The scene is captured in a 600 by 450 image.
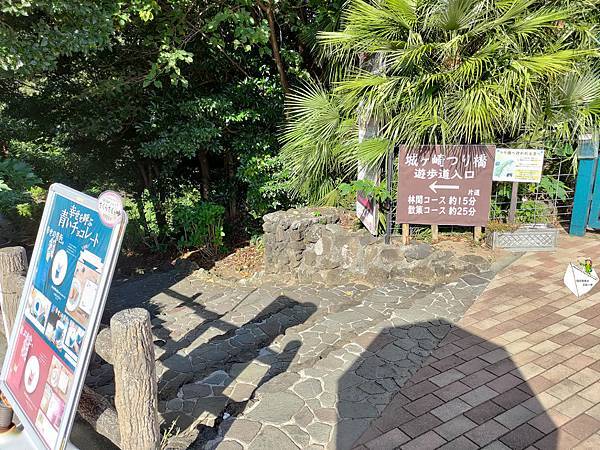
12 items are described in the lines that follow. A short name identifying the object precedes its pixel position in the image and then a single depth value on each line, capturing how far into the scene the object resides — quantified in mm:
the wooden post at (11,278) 2517
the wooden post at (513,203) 4984
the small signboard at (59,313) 1746
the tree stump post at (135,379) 1823
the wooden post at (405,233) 4965
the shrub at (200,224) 7863
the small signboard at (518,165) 4711
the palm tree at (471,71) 4352
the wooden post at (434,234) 5016
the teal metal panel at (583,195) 5188
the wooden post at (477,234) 4984
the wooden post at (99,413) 2113
